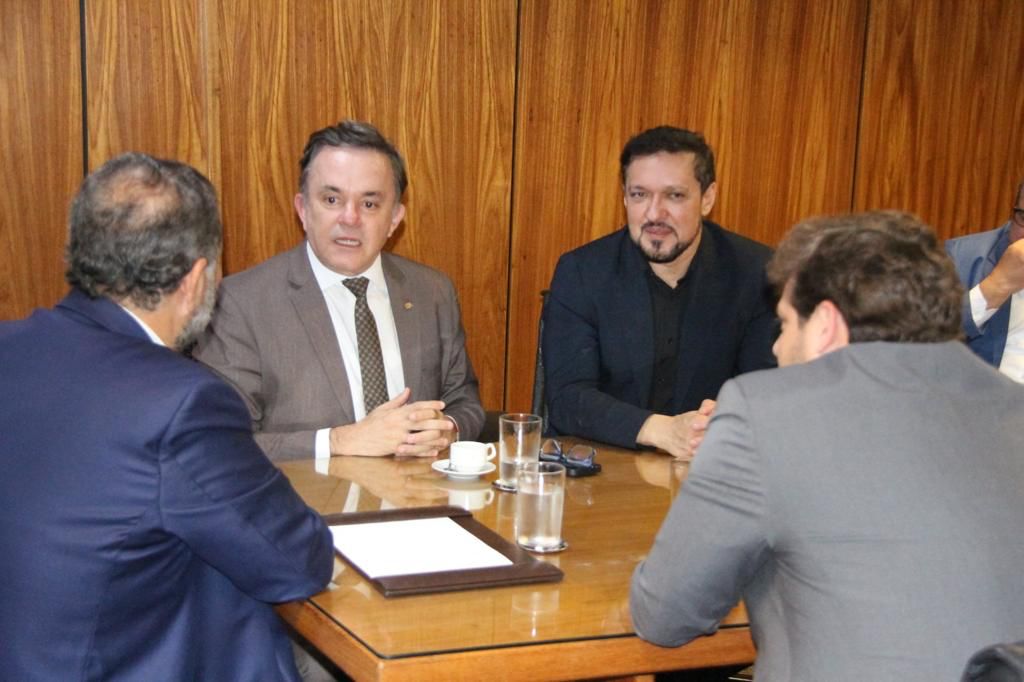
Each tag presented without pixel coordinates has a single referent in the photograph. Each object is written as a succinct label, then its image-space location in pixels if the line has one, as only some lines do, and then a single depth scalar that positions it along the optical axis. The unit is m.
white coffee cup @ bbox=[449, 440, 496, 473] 2.31
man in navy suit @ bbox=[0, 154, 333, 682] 1.45
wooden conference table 1.47
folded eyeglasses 2.36
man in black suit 3.08
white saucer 2.31
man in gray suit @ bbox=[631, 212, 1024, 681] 1.33
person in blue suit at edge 3.30
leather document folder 1.63
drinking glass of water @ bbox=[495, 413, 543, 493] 2.23
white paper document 1.72
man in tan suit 2.50
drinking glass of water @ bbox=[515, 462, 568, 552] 1.85
